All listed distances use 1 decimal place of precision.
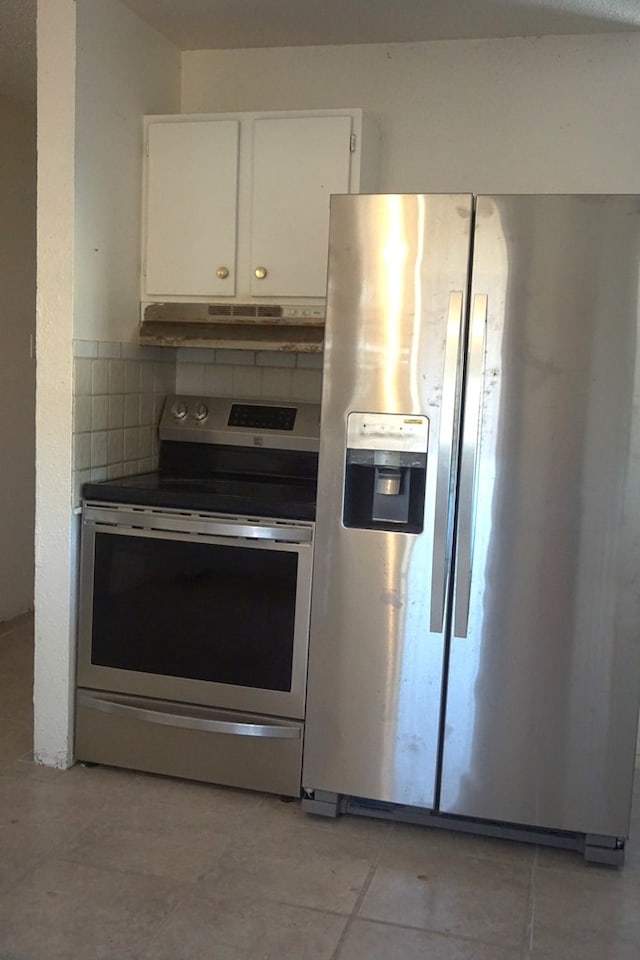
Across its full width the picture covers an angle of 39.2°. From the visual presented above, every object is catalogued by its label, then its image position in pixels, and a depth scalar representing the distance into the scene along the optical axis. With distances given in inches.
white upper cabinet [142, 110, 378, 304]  115.3
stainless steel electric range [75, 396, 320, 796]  104.7
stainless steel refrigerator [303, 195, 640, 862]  91.9
